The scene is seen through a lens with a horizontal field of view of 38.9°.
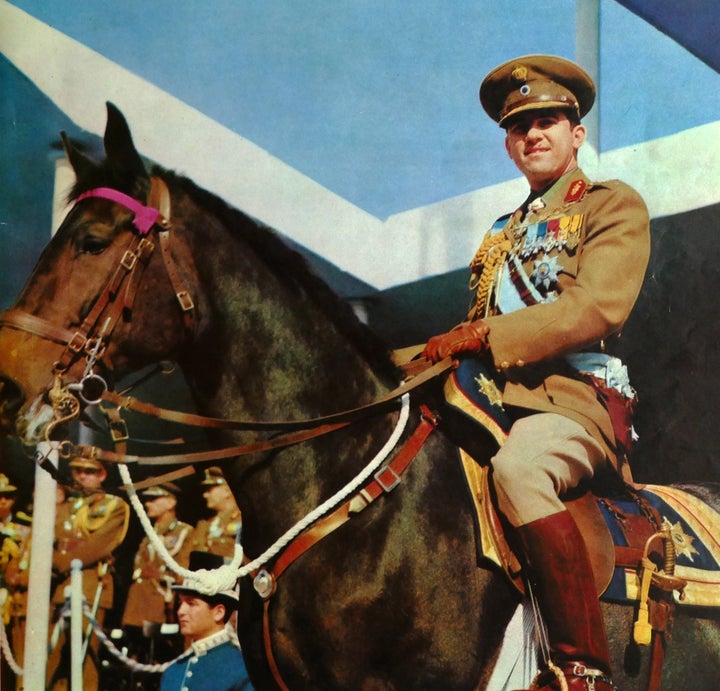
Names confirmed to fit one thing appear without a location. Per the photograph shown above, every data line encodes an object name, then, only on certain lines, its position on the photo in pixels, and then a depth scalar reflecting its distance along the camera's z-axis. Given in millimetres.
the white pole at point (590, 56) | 5113
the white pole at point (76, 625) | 4871
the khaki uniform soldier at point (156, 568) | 4906
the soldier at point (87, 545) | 4945
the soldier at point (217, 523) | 4980
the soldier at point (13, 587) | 5016
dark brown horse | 3799
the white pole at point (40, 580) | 4953
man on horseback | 3924
